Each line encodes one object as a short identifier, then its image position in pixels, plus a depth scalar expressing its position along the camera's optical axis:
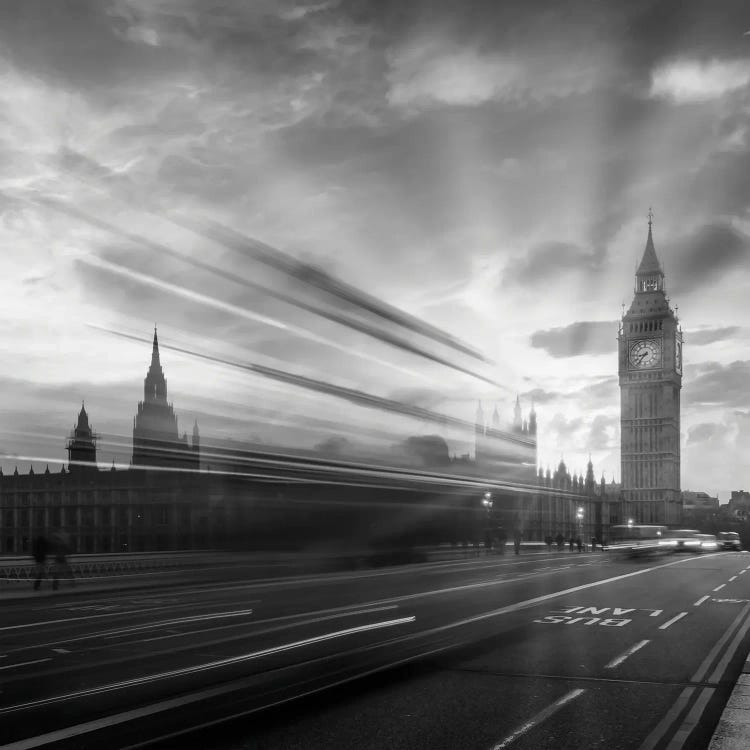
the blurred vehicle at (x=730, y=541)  86.31
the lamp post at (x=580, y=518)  80.20
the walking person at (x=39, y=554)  26.81
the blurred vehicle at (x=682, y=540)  65.06
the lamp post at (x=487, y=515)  29.38
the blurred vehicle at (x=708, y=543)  71.25
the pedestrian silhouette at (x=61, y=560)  27.06
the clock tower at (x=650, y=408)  160.62
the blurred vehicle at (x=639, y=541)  57.81
